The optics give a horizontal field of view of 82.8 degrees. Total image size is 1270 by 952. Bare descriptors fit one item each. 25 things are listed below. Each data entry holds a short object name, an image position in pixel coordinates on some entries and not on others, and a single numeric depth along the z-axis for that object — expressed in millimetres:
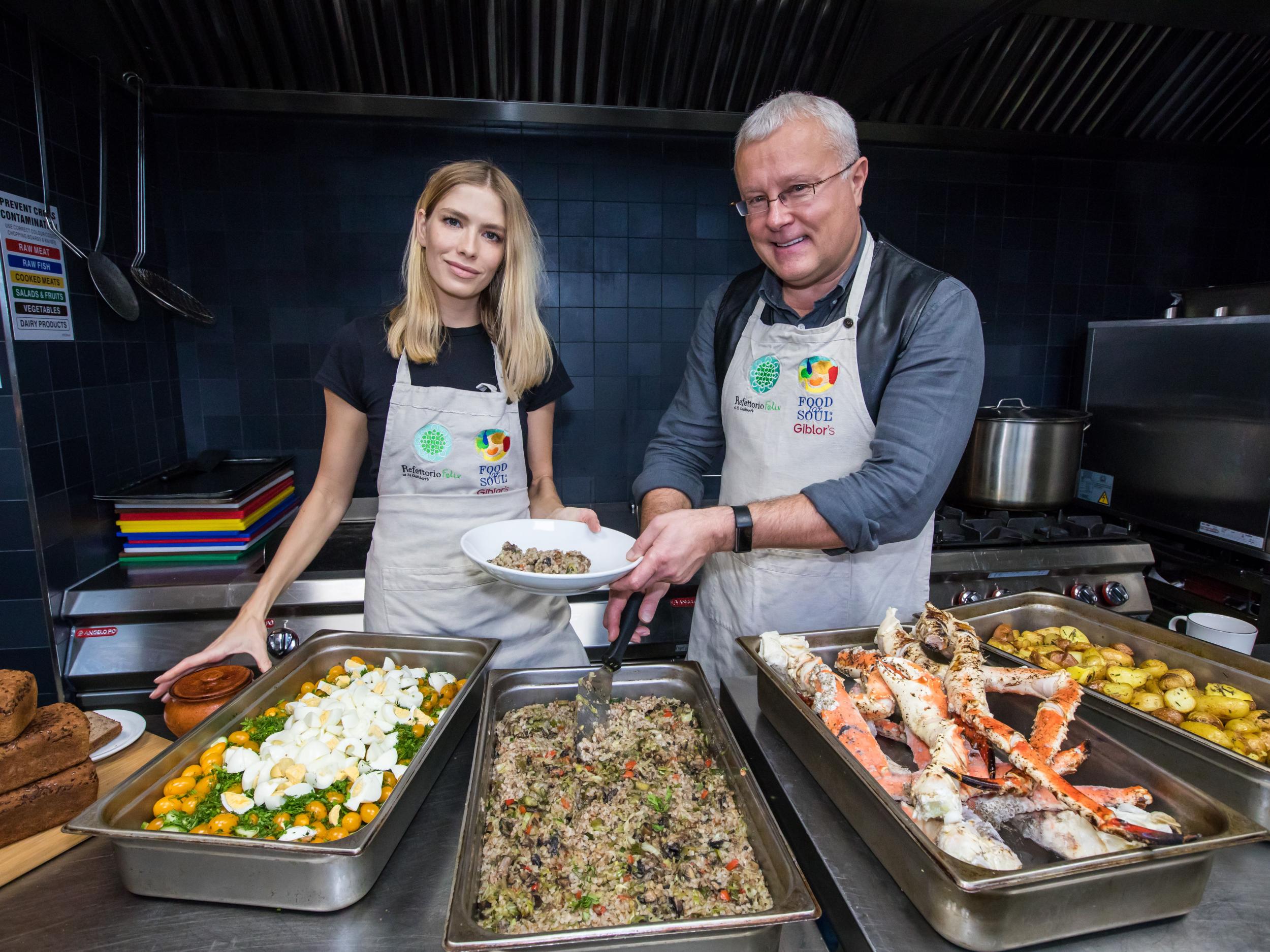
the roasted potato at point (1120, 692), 1316
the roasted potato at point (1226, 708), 1247
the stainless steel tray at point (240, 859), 881
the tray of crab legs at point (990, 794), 821
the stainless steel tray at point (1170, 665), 1013
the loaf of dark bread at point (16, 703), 1058
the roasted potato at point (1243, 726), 1179
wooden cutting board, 999
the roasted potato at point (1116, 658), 1438
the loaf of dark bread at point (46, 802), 1042
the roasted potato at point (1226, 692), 1277
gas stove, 2881
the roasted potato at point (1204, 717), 1238
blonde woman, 1918
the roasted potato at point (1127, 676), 1360
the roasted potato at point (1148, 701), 1294
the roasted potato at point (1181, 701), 1275
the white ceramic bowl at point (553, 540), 1651
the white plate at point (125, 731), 1340
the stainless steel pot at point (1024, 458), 2877
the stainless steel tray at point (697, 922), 768
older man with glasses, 1496
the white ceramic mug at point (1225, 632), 1836
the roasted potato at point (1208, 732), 1139
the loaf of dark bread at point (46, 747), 1064
